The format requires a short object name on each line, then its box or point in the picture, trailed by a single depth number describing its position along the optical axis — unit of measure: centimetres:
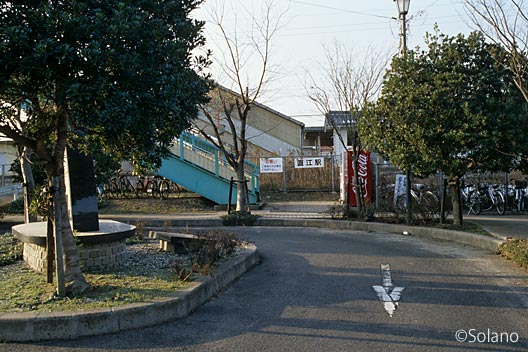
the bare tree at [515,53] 884
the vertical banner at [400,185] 1780
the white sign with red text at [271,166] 2267
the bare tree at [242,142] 1631
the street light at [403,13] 1314
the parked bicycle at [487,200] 1608
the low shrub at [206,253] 707
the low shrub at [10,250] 840
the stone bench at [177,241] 873
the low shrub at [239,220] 1535
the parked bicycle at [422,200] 1411
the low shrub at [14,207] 1731
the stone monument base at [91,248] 755
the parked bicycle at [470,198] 1619
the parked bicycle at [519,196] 1608
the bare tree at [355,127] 1505
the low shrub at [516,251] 848
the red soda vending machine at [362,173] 1773
